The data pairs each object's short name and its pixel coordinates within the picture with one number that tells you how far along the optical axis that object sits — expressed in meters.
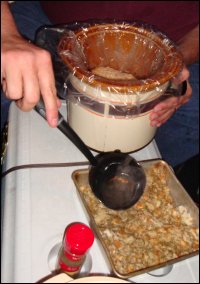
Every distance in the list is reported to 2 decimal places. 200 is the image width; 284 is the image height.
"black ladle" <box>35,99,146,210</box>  0.63
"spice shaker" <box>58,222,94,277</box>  0.48
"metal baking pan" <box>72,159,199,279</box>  0.57
